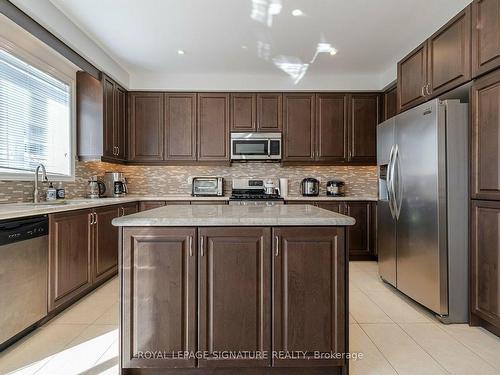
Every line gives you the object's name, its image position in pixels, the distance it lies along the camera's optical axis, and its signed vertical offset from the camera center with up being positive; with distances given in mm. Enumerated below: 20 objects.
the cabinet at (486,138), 2109 +361
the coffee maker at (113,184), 4192 +64
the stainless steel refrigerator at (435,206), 2373 -157
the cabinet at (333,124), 4395 +933
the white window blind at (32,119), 2641 +705
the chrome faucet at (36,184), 2748 +40
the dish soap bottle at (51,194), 2951 -51
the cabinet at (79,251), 2404 -586
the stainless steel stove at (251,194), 4141 -90
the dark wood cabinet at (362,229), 4203 -588
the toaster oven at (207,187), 4496 +19
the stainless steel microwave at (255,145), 4363 +623
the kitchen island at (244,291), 1597 -547
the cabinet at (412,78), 2906 +1123
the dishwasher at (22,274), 1908 -583
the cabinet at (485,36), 2082 +1093
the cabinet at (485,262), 2111 -550
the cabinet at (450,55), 2354 +1117
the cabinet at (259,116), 4402 +1053
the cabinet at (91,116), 3678 +896
